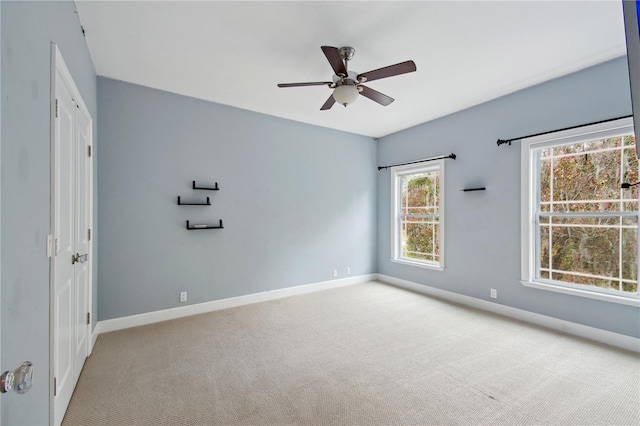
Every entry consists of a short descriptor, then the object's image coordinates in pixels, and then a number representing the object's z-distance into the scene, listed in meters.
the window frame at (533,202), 3.01
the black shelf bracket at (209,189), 3.65
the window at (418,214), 4.61
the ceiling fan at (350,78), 2.29
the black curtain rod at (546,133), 2.79
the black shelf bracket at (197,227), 3.59
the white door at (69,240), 1.66
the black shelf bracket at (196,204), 3.55
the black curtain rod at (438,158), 4.21
